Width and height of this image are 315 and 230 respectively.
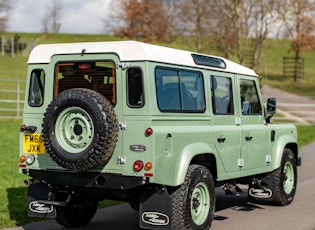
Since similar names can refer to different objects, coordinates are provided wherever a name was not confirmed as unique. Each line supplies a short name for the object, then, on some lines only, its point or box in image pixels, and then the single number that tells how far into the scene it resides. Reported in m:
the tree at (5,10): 56.44
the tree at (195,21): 38.16
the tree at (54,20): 98.80
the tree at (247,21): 31.89
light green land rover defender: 7.39
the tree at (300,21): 32.09
